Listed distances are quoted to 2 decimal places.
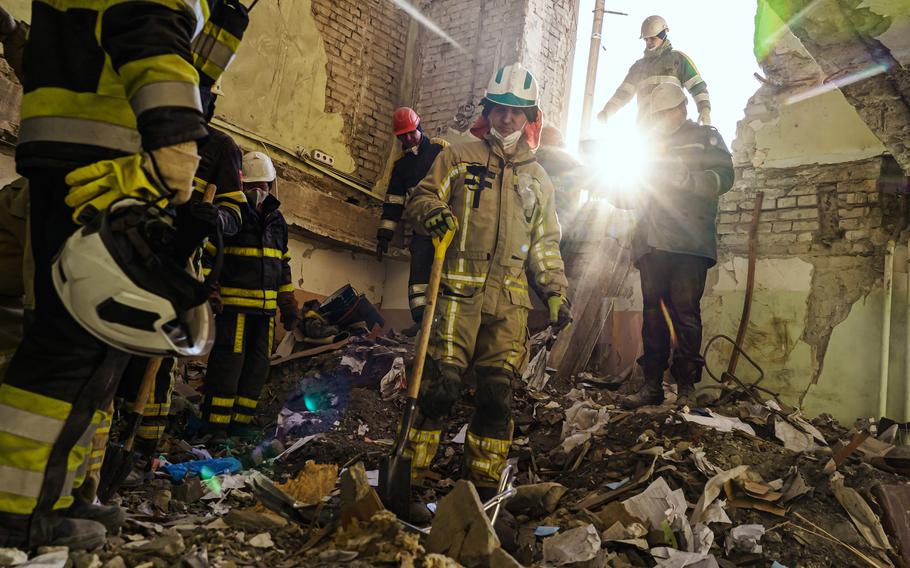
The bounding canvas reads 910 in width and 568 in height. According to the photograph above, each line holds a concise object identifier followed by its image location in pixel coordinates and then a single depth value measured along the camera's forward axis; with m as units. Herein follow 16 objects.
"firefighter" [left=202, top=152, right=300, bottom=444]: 3.89
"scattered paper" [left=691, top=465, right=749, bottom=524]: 2.77
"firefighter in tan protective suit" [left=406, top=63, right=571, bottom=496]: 2.97
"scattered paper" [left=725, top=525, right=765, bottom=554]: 2.61
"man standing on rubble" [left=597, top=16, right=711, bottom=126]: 5.48
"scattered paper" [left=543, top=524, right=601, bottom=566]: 2.32
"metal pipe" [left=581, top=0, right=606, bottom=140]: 10.61
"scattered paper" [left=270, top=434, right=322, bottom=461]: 3.77
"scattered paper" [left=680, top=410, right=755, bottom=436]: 3.61
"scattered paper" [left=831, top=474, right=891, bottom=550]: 2.72
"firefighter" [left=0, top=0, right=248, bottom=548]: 1.55
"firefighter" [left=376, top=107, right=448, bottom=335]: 5.95
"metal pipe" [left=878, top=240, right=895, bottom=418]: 4.59
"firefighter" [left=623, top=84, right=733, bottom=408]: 4.33
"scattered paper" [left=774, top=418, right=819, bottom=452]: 3.55
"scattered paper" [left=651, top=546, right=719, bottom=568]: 2.33
